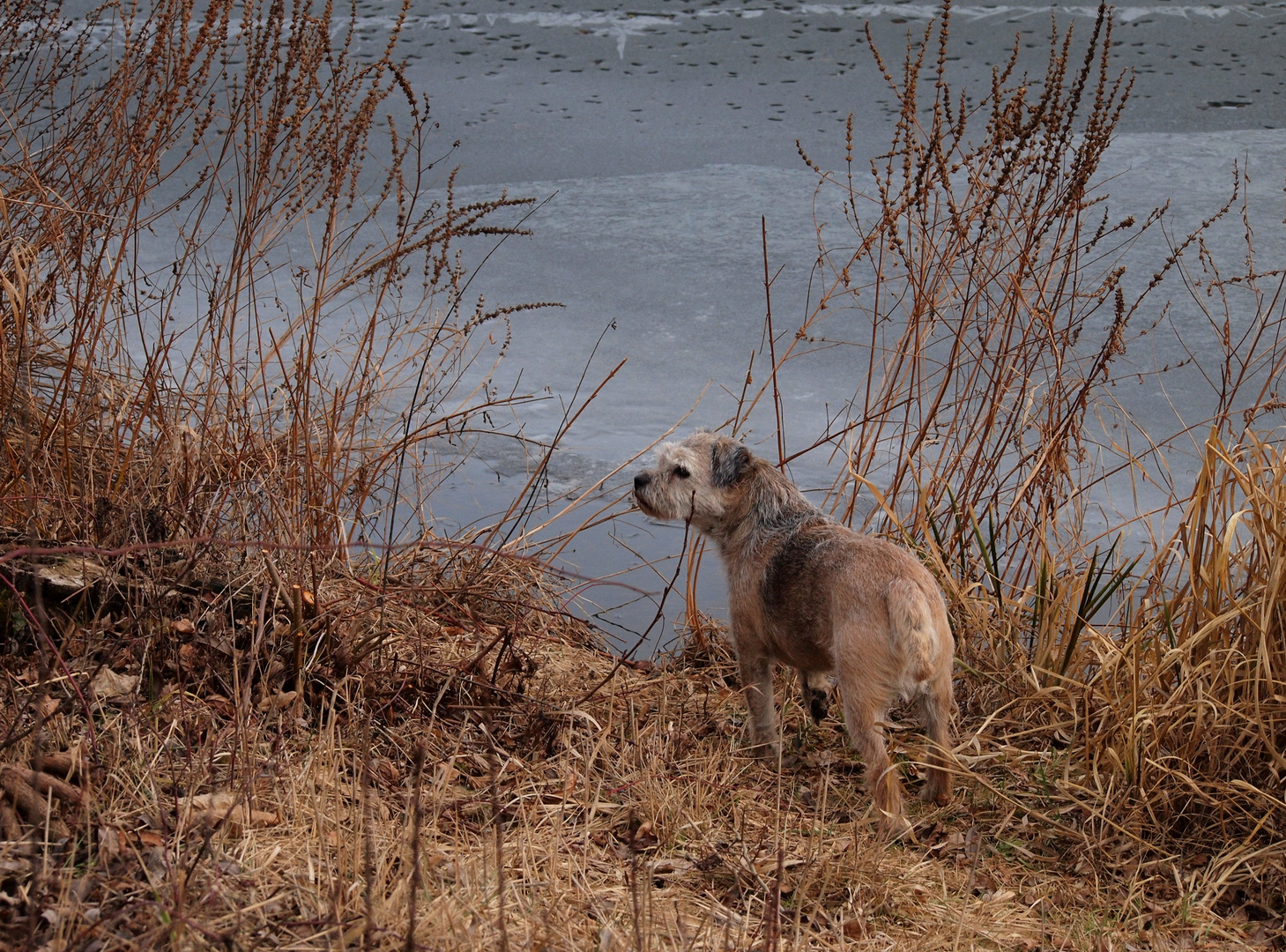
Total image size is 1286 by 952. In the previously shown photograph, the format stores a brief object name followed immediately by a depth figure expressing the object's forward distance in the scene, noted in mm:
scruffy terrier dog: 7531
